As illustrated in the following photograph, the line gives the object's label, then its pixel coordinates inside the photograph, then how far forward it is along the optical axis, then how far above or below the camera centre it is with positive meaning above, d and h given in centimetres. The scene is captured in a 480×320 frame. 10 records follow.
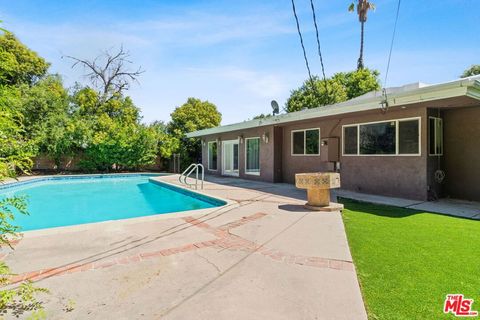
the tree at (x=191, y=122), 2188 +356
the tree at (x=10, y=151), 204 +7
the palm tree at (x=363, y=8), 2383 +1286
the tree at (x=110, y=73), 2667 +836
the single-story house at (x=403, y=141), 788 +61
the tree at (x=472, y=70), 2730 +880
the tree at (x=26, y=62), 2515 +950
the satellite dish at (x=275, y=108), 1402 +257
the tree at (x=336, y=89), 2612 +683
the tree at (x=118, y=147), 1898 +85
